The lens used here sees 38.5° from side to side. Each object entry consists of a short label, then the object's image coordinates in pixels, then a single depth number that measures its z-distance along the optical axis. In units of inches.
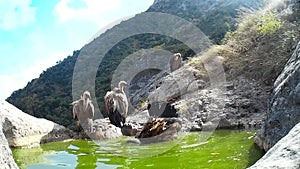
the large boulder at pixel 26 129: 343.0
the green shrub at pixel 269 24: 434.3
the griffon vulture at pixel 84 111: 422.5
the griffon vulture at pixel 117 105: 462.9
